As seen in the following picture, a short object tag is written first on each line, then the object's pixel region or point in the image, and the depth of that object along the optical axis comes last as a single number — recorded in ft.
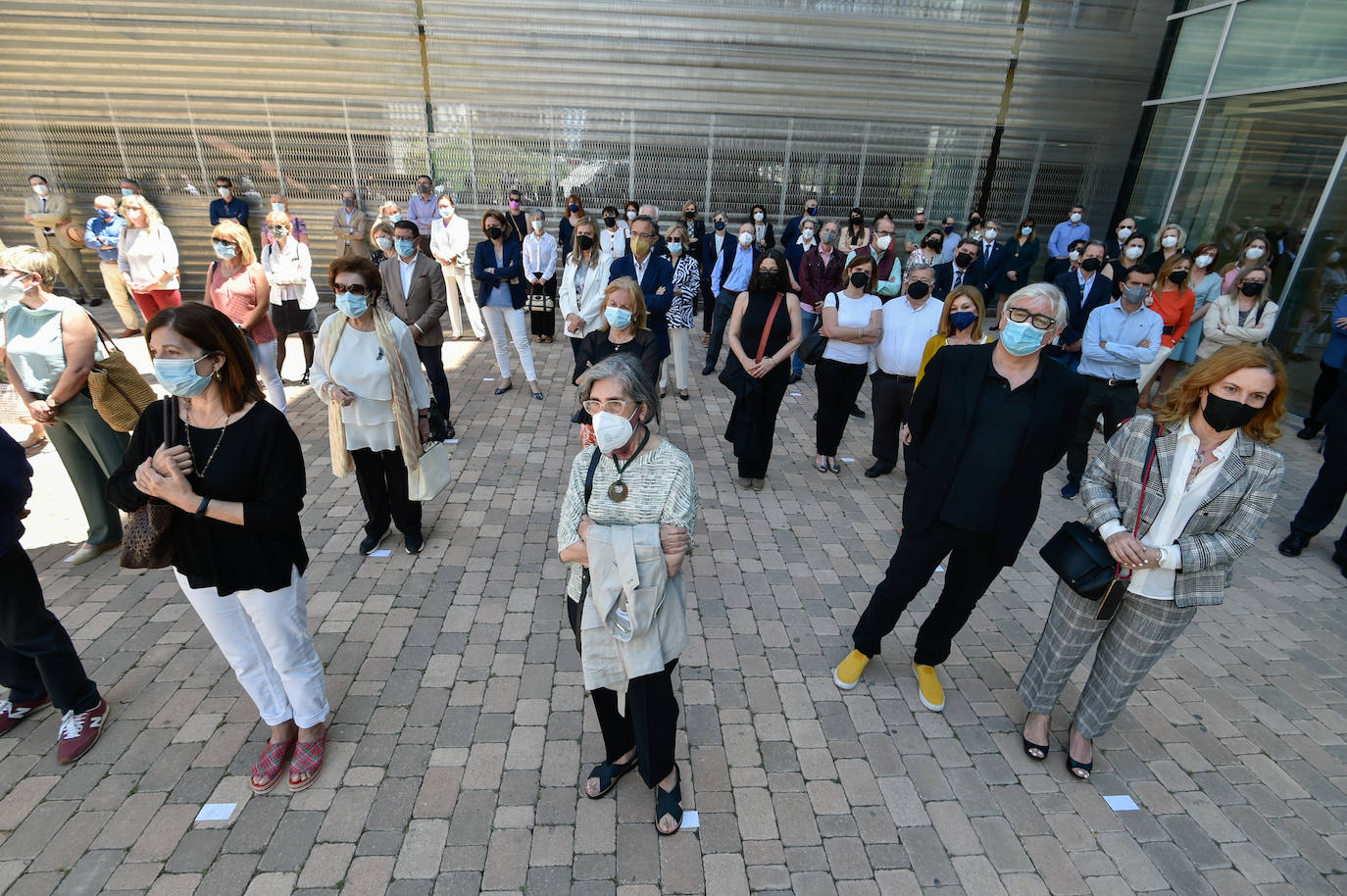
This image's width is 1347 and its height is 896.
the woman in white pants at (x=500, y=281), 23.34
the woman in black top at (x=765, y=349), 16.98
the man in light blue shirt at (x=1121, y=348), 16.98
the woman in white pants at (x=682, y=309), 23.62
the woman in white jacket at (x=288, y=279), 23.31
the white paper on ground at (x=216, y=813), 9.03
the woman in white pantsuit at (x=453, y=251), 29.30
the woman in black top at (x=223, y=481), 7.73
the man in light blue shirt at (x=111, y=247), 29.84
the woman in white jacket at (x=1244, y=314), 20.65
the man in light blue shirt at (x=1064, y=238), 37.11
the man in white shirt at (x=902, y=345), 17.47
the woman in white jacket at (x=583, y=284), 20.17
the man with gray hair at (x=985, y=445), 9.43
